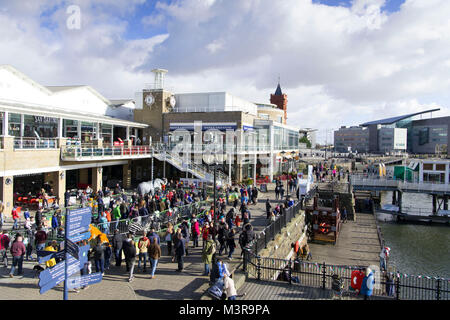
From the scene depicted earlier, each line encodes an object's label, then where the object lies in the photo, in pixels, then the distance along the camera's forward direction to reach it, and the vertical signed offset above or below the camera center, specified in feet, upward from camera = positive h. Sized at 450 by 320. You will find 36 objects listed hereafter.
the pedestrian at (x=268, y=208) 65.81 -10.95
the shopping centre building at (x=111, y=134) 75.41 +5.52
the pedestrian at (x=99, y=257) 33.81 -10.65
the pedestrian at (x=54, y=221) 48.14 -10.15
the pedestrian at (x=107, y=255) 36.65 -11.27
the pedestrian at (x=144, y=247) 36.65 -10.40
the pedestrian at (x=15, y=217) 50.60 -10.84
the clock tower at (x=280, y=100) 365.40 +56.63
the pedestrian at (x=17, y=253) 33.16 -10.17
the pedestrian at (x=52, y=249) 31.65 -9.74
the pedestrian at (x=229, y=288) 29.30 -11.72
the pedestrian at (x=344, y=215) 101.71 -18.64
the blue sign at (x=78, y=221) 21.77 -4.66
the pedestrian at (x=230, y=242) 40.34 -10.73
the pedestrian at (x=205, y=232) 44.14 -10.47
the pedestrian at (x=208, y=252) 36.17 -10.74
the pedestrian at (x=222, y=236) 41.83 -10.43
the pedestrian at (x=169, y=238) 42.50 -10.83
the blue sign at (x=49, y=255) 22.29 -7.70
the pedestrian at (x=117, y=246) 37.93 -10.68
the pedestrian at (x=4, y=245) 36.40 -10.33
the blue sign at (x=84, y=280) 21.72 -8.38
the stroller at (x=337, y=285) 35.94 -14.10
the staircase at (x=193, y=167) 104.01 -5.05
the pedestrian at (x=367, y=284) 33.42 -12.81
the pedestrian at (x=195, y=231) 47.11 -11.09
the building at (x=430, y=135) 503.20 +30.50
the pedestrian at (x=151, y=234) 38.45 -9.50
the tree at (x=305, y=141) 561.35 +19.68
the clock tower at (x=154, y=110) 128.57 +15.39
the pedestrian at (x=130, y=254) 34.42 -10.51
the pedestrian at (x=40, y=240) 36.63 -9.73
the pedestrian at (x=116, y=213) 54.60 -10.07
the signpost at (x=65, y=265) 21.53 -7.33
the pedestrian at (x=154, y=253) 35.24 -10.56
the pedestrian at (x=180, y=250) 36.88 -10.70
